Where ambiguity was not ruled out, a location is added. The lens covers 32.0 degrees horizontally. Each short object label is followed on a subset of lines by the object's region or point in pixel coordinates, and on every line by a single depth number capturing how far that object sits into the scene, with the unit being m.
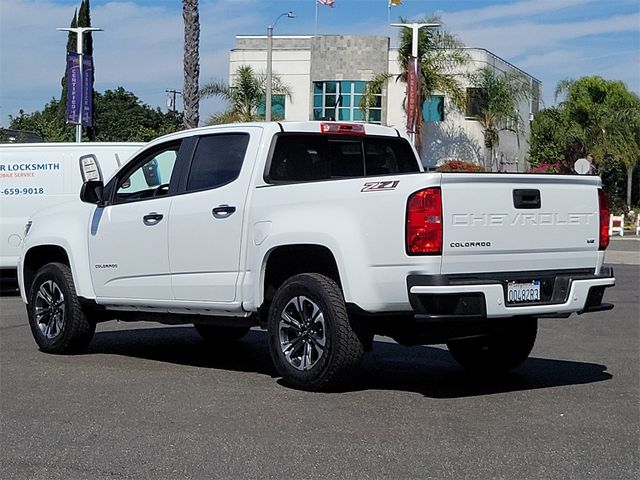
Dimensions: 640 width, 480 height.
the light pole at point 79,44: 32.12
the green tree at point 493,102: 51.25
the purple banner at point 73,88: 31.81
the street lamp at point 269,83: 32.94
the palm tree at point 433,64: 45.75
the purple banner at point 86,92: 31.98
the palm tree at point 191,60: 27.14
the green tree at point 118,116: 71.88
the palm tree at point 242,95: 49.66
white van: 15.45
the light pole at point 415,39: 38.44
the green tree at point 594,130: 54.97
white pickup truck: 7.29
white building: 53.56
